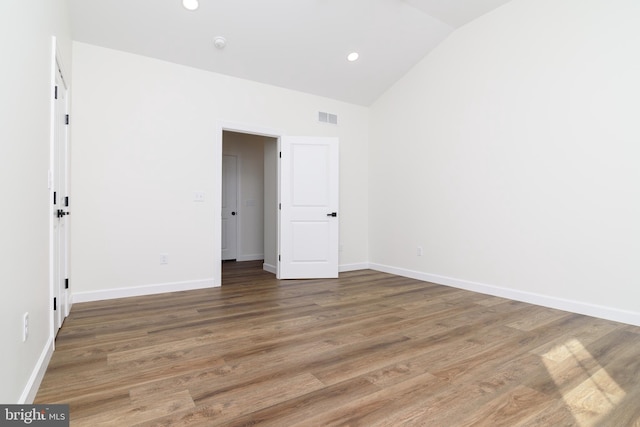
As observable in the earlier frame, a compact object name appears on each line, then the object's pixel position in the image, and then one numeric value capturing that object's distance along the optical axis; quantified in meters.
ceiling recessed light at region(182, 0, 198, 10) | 3.36
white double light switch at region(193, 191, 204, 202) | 4.20
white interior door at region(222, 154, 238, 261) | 6.87
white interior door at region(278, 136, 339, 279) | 4.89
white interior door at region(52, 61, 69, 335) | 2.59
